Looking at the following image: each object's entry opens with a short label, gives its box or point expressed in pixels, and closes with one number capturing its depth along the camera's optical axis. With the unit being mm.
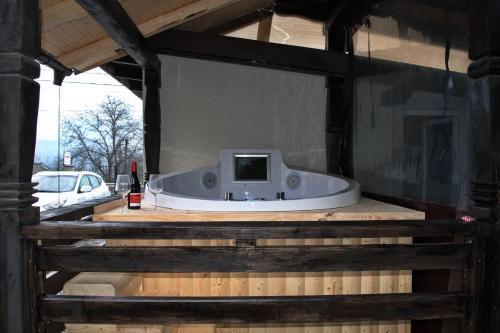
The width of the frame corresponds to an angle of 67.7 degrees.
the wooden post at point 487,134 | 1223
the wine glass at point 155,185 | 2217
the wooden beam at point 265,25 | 4398
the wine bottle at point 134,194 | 2029
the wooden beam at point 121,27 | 2010
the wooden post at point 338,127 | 3842
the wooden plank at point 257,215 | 1860
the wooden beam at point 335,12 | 3660
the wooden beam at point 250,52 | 3455
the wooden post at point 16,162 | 1121
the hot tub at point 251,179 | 3371
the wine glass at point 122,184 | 2064
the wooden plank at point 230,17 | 4109
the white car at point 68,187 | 4371
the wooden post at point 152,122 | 3643
